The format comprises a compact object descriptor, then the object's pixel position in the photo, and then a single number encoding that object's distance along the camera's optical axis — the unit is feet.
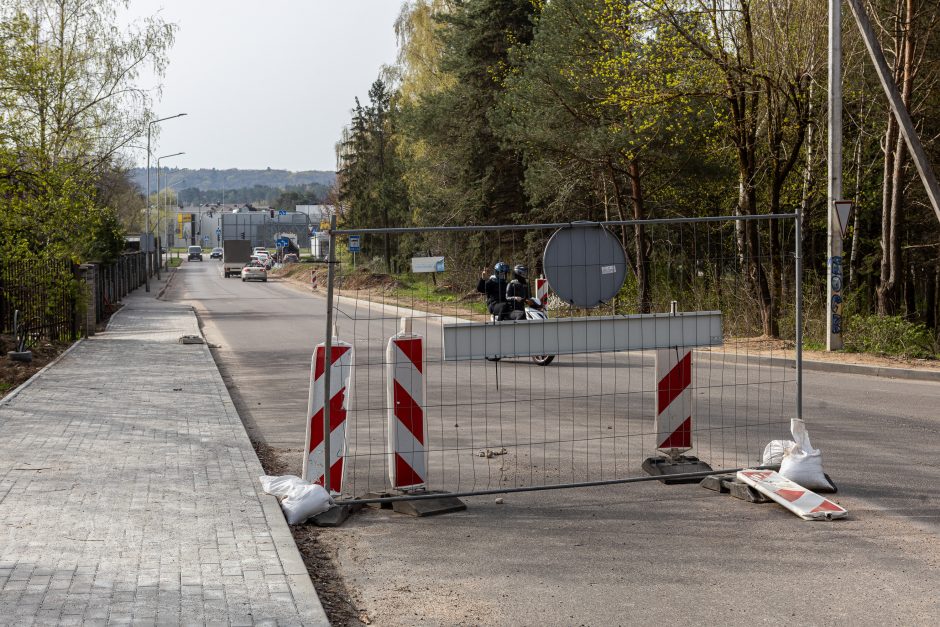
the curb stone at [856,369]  49.55
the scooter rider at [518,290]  33.52
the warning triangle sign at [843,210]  58.18
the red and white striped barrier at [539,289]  39.73
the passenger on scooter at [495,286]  30.77
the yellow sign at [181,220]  631.97
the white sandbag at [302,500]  21.63
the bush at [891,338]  57.00
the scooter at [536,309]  38.18
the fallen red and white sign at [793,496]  21.53
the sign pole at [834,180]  58.85
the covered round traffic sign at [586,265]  23.86
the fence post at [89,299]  70.59
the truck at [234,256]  257.96
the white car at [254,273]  228.63
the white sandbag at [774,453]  25.35
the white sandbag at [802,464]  23.86
